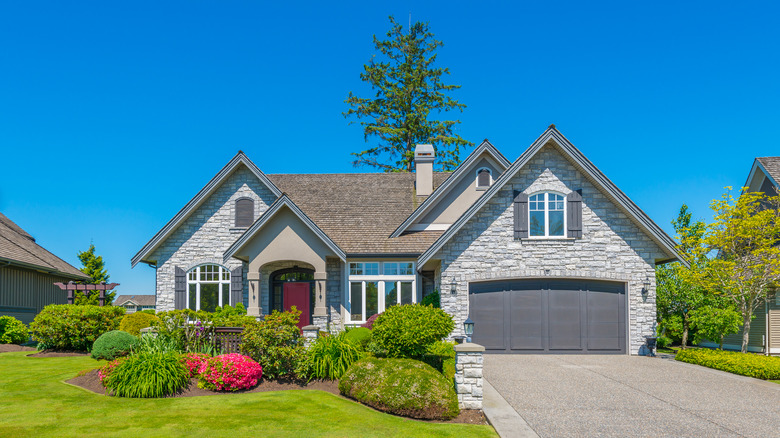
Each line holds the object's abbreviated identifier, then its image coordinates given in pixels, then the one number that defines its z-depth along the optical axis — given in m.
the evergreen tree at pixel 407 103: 37.94
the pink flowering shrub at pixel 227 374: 11.12
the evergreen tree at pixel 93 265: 34.56
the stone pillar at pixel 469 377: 9.78
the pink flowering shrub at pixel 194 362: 11.72
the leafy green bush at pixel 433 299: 18.39
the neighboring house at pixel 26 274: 23.19
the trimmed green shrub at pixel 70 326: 16.95
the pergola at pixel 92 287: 20.86
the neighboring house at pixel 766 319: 21.11
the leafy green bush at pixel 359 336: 13.79
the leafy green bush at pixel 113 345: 14.81
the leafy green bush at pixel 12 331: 20.03
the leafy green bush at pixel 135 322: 17.14
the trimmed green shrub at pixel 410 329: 11.64
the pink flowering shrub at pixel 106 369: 11.46
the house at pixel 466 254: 17.73
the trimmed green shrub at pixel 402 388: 9.46
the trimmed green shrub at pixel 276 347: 12.08
